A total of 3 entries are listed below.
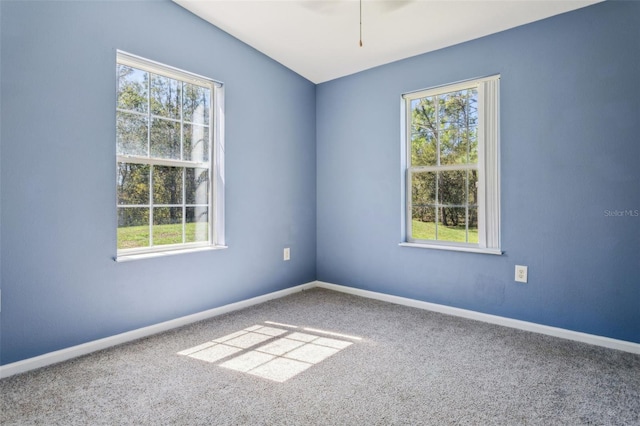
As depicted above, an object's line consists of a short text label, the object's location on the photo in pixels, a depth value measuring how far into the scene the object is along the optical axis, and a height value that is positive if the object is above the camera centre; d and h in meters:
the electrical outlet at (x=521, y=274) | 2.89 -0.51
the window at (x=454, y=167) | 3.08 +0.42
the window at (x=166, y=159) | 2.74 +0.45
